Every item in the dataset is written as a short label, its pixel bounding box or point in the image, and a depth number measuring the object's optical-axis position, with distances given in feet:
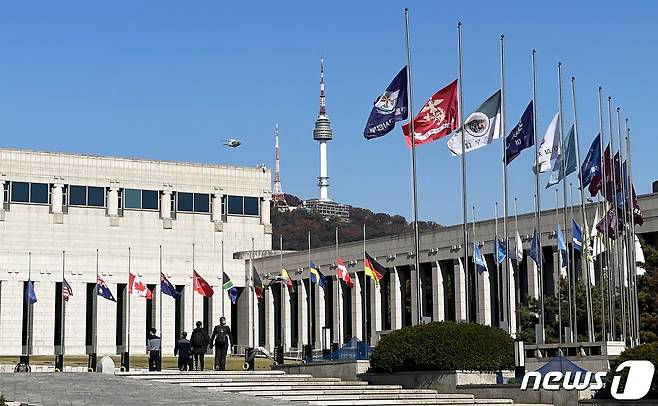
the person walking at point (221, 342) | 127.95
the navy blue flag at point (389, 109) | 130.31
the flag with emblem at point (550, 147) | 138.72
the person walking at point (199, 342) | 131.95
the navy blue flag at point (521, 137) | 132.67
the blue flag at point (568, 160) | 140.77
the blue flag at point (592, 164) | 147.23
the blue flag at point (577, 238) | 164.45
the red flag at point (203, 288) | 216.74
